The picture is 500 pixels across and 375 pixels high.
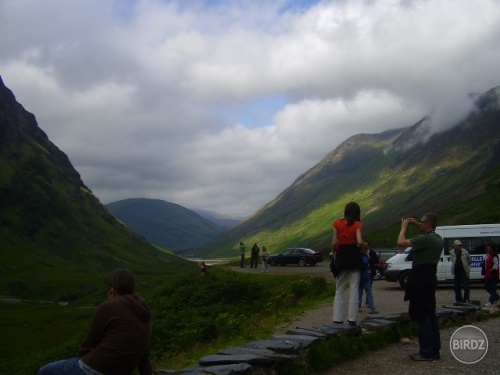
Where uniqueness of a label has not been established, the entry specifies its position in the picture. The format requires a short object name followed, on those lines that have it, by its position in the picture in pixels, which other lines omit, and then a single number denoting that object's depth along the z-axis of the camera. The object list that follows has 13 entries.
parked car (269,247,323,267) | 56.91
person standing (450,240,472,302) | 19.46
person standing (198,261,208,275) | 35.62
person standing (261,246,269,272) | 43.84
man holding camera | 9.83
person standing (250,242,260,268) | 48.84
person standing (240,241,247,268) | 47.09
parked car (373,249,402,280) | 34.69
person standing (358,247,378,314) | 17.34
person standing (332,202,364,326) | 11.59
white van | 26.33
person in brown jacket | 6.53
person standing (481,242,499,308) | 18.92
